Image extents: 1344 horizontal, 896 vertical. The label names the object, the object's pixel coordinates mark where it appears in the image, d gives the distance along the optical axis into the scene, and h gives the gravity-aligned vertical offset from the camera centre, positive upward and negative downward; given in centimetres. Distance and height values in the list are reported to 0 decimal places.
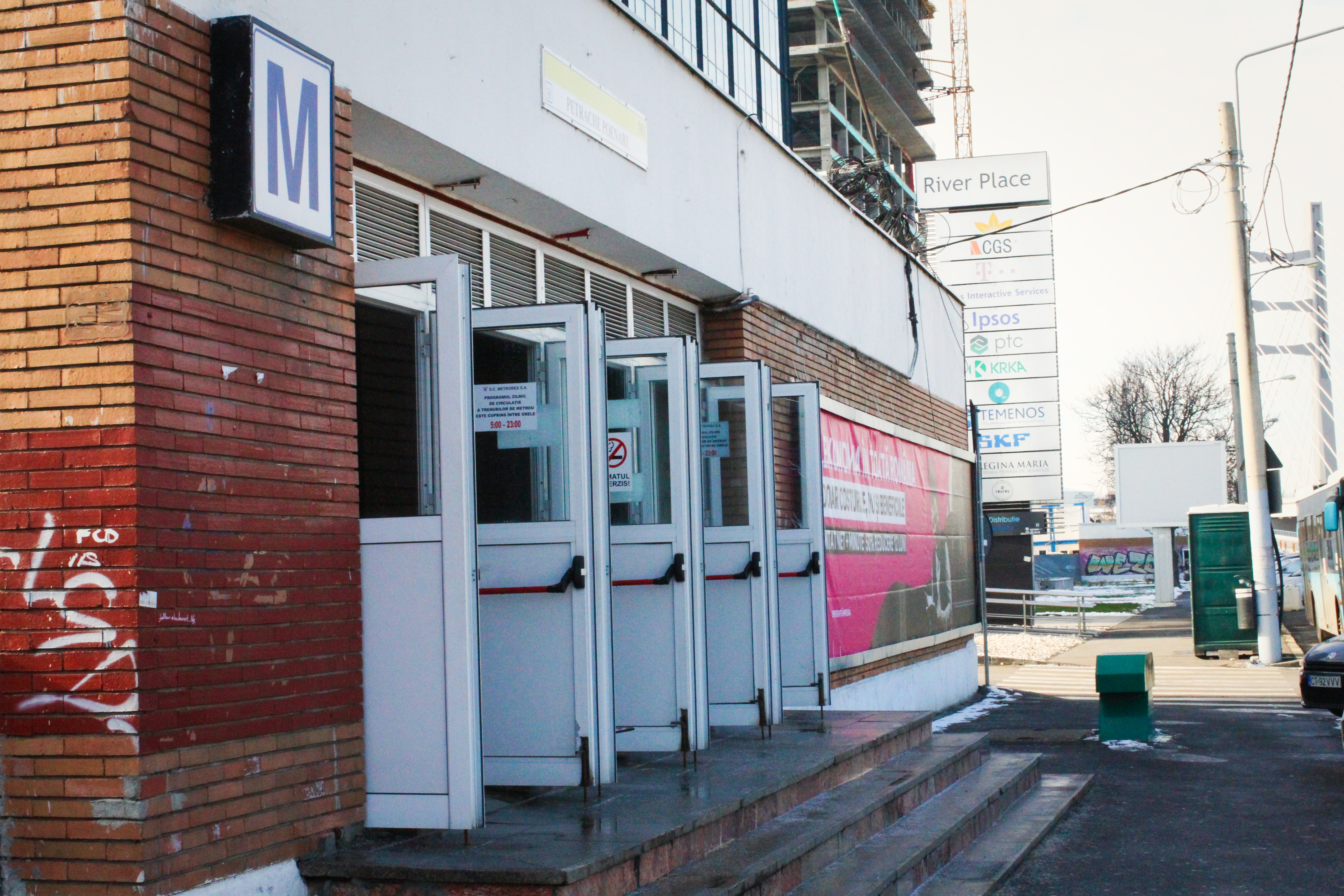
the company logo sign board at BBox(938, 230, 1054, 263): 3262 +697
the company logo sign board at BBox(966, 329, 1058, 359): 3250 +459
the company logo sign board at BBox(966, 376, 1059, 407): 3241 +340
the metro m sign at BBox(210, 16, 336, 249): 534 +170
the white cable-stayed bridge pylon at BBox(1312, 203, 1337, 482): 3180 +400
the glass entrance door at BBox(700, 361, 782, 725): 917 -4
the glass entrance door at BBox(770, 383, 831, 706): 1020 -7
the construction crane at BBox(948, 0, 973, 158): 9762 +3197
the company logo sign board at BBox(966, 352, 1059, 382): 3250 +399
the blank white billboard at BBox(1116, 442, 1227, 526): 4238 +150
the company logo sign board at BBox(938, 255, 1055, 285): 3253 +637
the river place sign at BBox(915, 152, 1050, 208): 3256 +855
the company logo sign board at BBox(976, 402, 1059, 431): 3238 +280
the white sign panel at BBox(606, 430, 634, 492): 804 +48
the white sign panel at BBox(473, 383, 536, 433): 657 +68
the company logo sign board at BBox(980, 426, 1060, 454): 3241 +221
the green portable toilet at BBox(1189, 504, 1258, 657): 2252 -79
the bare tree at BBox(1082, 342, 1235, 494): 6172 +566
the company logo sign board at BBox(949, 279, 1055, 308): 3244 +577
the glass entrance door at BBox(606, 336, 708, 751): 782 -3
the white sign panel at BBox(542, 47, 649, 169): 819 +279
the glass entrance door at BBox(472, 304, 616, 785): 650 -1
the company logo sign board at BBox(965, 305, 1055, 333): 3241 +515
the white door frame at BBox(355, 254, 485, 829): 565 -3
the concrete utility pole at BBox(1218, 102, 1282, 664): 2034 +160
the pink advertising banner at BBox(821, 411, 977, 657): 1270 -5
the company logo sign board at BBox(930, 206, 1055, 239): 3300 +764
